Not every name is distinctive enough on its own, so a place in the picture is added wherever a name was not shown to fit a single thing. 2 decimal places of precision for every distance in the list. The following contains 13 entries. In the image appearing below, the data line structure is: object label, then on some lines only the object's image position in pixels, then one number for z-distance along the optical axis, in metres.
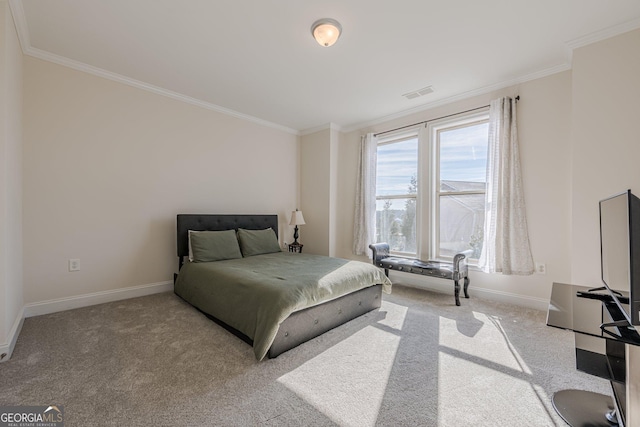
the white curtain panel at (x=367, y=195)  4.56
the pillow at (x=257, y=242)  3.89
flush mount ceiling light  2.26
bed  2.13
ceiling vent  3.49
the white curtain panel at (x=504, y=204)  3.15
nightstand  4.82
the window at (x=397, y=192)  4.26
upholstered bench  3.26
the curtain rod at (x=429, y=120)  3.46
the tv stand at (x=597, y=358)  1.10
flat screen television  1.11
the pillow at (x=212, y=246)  3.38
